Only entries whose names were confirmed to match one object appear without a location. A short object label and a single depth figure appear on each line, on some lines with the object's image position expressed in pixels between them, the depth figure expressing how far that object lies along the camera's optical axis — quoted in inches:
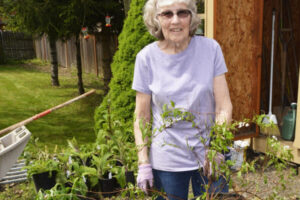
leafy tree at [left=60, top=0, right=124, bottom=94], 299.1
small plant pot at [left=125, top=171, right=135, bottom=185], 86.1
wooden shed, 170.2
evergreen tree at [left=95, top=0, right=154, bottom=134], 170.7
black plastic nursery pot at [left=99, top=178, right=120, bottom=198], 99.5
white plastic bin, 130.7
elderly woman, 70.5
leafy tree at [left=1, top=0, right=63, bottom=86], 311.6
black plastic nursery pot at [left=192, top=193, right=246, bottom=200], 56.1
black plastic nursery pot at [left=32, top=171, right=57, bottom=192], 109.9
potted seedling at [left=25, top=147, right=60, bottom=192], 109.6
